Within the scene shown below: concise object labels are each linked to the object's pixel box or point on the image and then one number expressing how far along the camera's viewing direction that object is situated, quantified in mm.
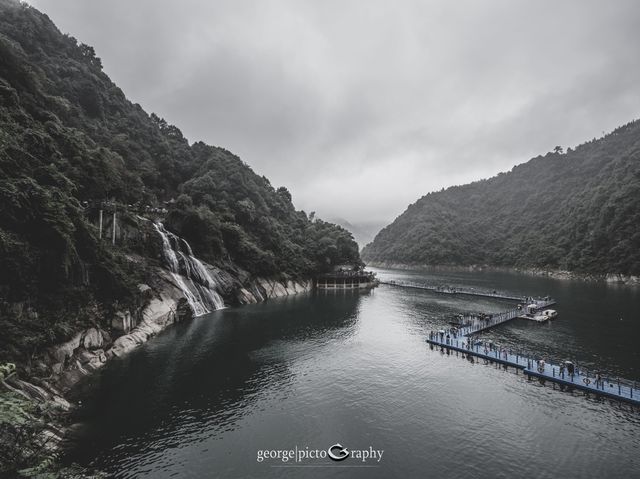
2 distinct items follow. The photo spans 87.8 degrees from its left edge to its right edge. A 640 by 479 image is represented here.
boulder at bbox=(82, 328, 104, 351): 35750
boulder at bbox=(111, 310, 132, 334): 42438
